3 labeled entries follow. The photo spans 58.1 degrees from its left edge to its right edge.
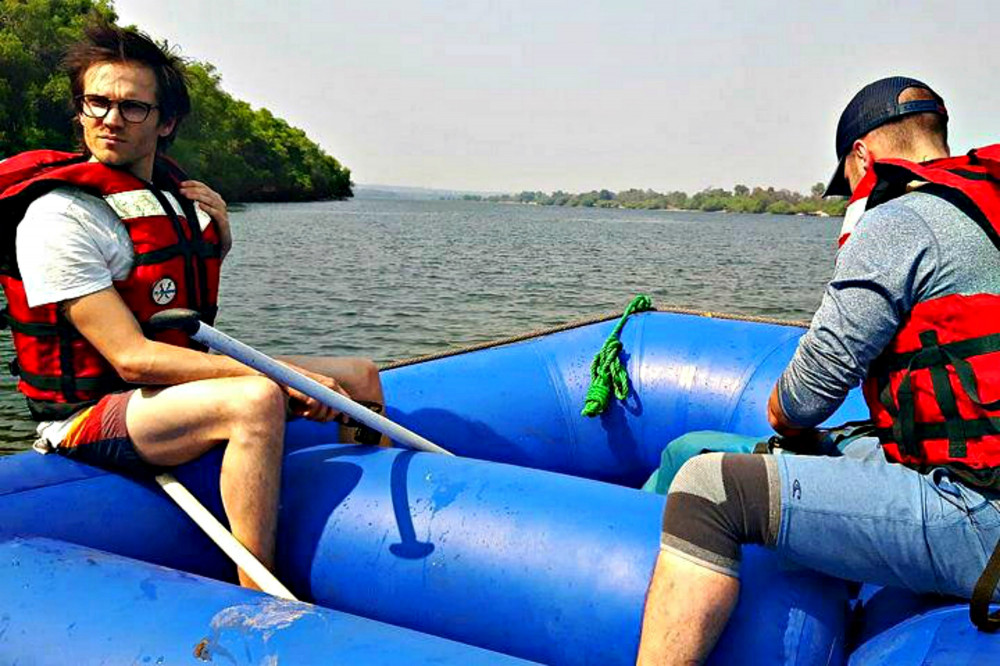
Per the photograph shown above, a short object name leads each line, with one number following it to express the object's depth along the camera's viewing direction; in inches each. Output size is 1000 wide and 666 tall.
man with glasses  82.2
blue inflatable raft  64.8
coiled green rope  138.6
